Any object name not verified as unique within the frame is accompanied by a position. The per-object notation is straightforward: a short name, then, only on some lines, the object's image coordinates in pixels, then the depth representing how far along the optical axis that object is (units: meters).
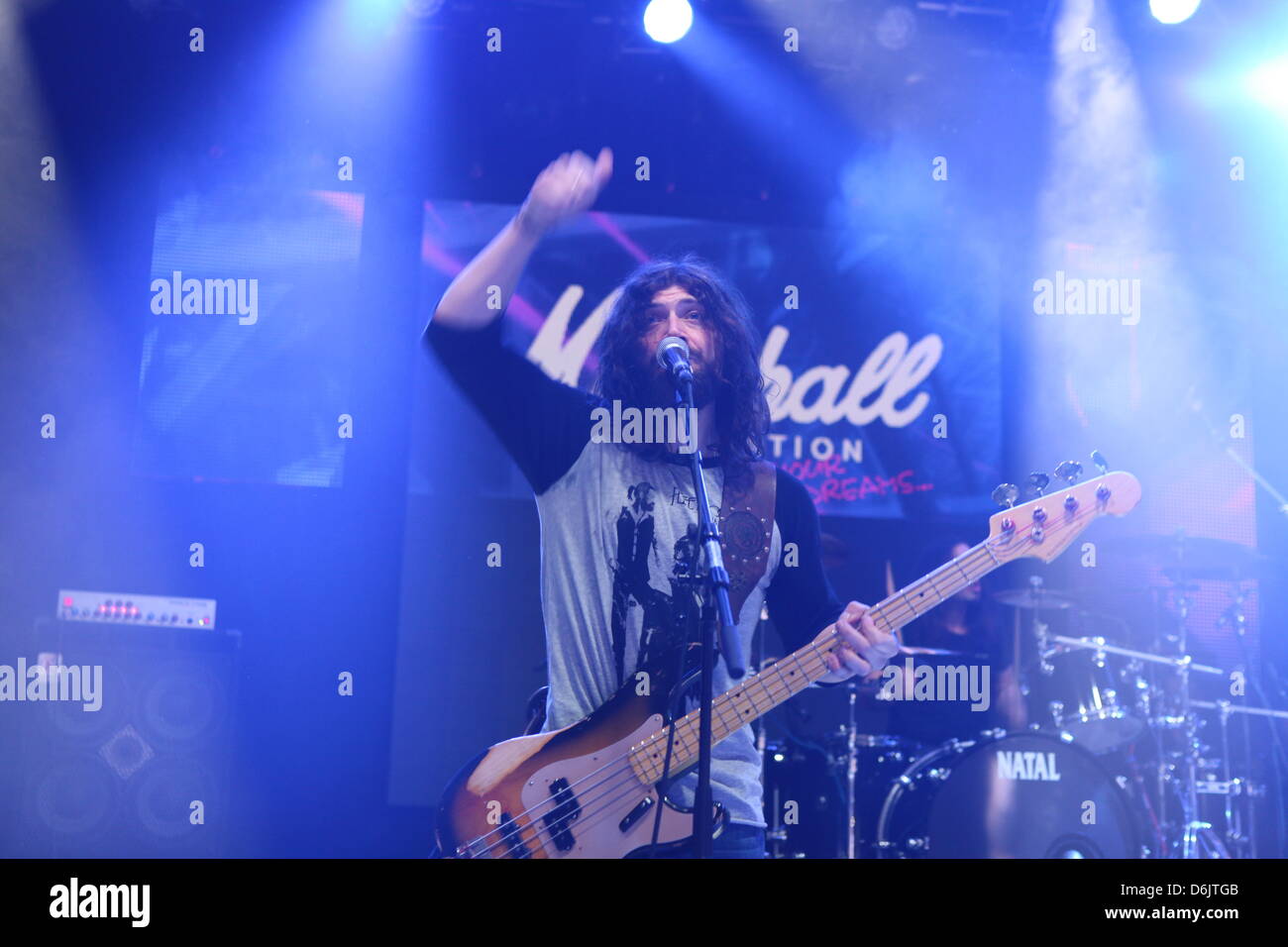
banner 5.52
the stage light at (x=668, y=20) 5.32
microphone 3.18
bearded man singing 3.75
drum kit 4.65
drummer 4.95
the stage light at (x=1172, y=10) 5.23
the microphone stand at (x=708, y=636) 2.94
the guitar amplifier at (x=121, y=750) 4.79
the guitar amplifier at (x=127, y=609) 4.96
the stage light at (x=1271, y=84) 5.66
